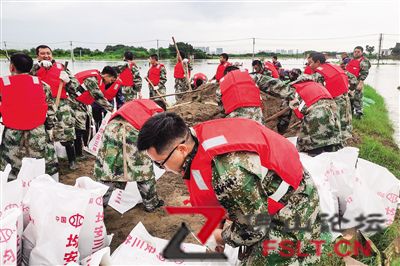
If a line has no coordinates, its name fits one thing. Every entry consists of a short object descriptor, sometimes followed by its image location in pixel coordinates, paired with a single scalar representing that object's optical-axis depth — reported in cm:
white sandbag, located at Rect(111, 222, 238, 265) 221
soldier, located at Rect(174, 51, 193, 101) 949
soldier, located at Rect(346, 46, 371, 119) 816
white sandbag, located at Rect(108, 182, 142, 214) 359
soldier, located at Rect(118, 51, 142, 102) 817
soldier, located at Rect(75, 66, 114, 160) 471
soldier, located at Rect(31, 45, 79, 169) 441
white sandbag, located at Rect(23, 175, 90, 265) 213
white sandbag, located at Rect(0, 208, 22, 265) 184
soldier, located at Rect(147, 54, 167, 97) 910
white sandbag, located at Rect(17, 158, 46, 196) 267
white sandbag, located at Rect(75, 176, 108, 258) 240
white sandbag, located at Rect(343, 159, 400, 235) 285
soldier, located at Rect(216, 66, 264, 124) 393
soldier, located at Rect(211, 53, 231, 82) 881
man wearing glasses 144
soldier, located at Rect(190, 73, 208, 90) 888
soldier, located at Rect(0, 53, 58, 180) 345
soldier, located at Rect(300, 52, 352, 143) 503
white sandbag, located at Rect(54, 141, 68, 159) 521
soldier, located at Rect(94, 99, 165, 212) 324
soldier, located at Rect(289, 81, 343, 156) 384
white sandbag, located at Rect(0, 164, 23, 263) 219
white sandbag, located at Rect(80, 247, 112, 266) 207
